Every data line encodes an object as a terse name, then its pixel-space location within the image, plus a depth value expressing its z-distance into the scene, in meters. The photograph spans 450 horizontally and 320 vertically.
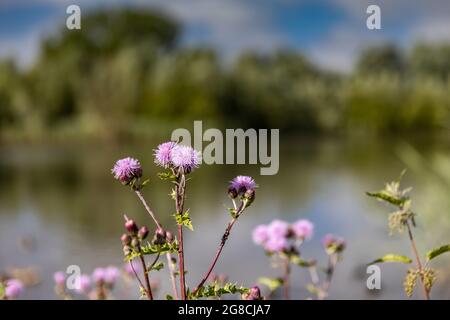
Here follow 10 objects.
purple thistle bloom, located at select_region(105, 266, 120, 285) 3.50
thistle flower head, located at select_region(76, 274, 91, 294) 3.70
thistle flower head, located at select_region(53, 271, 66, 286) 3.57
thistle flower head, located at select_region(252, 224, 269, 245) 3.39
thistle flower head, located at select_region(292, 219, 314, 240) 3.35
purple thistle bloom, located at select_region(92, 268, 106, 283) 3.43
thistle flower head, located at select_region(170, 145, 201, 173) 1.95
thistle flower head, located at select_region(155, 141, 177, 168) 1.97
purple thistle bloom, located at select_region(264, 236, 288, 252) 3.30
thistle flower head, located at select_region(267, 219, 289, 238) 3.34
